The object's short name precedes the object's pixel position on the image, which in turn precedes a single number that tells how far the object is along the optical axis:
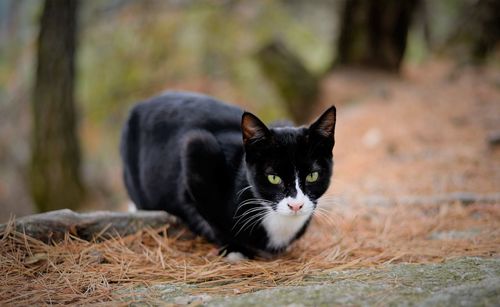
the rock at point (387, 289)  1.59
